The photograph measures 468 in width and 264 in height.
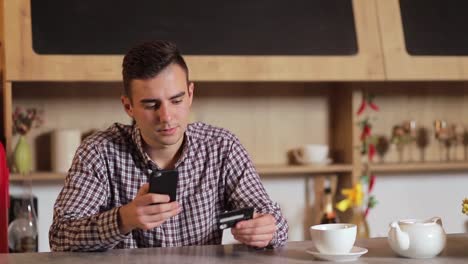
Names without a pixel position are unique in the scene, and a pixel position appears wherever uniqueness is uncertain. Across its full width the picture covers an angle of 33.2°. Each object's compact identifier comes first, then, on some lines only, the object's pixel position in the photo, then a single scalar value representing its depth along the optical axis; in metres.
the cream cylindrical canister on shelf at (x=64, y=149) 3.24
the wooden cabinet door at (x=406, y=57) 3.34
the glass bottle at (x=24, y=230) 3.09
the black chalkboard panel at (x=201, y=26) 3.03
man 1.96
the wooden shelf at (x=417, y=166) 3.57
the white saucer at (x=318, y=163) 3.52
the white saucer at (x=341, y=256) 1.75
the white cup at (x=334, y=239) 1.76
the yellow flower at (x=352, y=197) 3.50
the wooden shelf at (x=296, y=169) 3.39
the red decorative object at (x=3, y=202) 2.38
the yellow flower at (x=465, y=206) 1.83
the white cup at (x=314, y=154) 3.51
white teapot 1.76
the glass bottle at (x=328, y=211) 3.49
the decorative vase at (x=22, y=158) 3.11
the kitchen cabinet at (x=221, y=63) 2.96
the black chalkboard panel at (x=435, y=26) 3.41
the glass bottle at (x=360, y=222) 3.59
